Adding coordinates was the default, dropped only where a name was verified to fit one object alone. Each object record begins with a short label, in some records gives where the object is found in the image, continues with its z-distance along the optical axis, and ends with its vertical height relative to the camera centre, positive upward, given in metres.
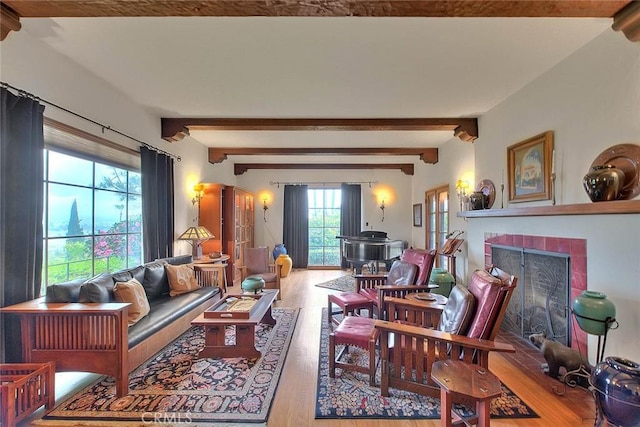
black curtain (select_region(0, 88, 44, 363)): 2.11 +0.09
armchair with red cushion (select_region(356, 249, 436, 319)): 3.37 -0.84
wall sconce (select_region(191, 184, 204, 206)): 5.23 +0.45
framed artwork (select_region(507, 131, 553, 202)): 2.90 +0.52
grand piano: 5.97 -0.74
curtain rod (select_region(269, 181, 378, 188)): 8.03 +0.96
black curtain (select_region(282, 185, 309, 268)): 8.05 -0.21
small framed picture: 7.31 +0.03
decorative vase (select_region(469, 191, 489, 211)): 3.95 +0.20
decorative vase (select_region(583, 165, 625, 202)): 2.08 +0.24
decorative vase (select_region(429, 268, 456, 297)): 4.65 -1.06
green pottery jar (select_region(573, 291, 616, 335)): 2.08 -0.71
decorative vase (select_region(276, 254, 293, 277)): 6.88 -1.16
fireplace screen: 2.71 -0.82
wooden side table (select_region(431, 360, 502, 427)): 1.54 -0.94
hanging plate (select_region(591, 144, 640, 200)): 2.05 +0.38
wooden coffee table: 2.85 -1.22
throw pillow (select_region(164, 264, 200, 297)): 3.74 -0.83
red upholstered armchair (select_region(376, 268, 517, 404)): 1.93 -0.85
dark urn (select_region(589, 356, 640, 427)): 1.58 -1.00
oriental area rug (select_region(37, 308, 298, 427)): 2.00 -1.40
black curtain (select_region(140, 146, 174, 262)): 3.82 +0.19
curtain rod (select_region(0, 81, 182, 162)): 2.19 +0.99
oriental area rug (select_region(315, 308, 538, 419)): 2.04 -1.41
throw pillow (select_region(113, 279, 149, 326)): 2.72 -0.77
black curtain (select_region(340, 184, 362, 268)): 8.04 +0.18
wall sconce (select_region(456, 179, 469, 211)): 4.74 +0.43
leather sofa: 2.21 -0.90
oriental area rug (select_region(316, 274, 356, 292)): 5.79 -1.45
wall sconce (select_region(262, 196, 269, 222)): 8.08 +0.27
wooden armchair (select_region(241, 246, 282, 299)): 5.38 -0.85
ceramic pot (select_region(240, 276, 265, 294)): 3.75 -0.90
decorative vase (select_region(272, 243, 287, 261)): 7.55 -0.91
